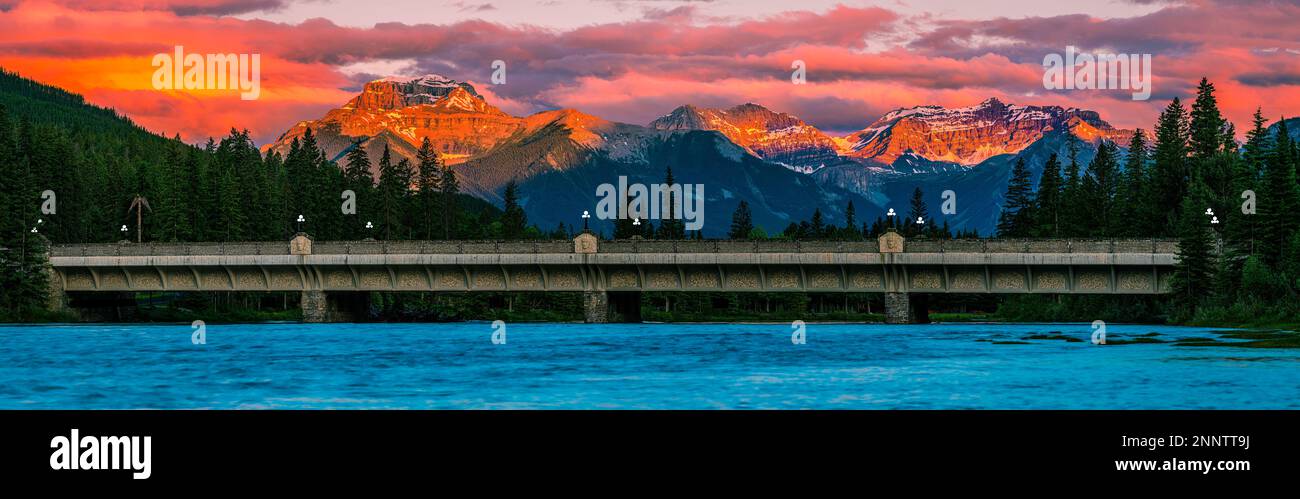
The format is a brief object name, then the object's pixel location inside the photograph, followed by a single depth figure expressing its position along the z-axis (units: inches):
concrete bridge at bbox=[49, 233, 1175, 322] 3614.7
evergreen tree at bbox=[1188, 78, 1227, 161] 5482.3
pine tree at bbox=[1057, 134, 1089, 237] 5625.0
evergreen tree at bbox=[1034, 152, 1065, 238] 6382.9
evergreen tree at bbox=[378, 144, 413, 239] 6245.1
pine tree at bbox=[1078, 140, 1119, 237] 5595.5
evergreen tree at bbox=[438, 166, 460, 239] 7175.2
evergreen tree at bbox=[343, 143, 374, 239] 6146.7
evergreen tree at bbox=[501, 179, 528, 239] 7632.9
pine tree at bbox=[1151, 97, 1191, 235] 4938.5
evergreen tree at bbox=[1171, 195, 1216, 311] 3420.3
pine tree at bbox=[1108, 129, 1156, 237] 4953.3
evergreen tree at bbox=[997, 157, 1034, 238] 6879.9
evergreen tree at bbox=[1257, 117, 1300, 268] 3503.9
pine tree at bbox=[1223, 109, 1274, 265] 3526.1
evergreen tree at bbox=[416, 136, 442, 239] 6668.3
